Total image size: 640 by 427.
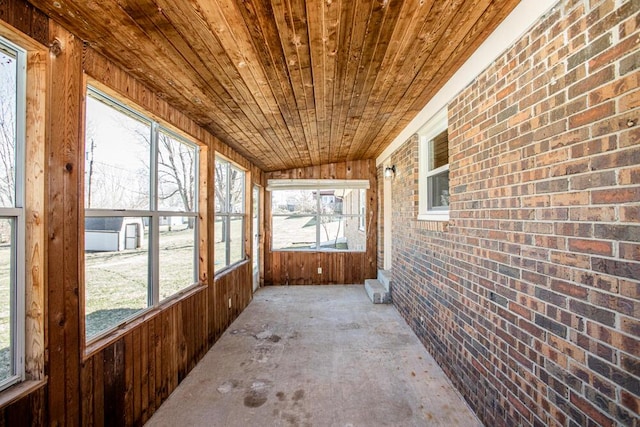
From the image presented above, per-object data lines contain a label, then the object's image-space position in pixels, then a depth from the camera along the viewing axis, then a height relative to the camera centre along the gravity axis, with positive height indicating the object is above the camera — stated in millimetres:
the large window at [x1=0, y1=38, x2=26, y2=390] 1263 +35
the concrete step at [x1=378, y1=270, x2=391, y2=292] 4945 -1146
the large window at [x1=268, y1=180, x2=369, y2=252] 6367 -133
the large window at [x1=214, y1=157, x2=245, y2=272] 3773 +34
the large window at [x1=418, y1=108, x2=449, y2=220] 3023 +500
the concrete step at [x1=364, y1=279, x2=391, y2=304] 4805 -1332
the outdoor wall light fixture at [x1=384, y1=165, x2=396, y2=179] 4750 +716
